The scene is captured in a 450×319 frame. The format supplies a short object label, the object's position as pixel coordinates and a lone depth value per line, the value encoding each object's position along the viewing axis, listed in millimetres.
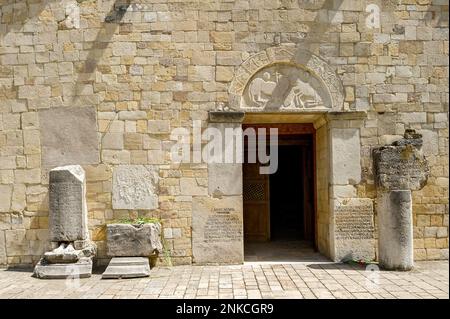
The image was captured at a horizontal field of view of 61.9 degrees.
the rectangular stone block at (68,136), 5926
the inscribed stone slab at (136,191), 5898
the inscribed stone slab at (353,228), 5938
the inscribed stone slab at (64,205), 5496
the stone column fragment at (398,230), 5320
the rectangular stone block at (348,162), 5988
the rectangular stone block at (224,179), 5918
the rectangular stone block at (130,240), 5535
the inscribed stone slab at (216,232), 5879
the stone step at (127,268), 5211
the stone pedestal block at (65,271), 5293
